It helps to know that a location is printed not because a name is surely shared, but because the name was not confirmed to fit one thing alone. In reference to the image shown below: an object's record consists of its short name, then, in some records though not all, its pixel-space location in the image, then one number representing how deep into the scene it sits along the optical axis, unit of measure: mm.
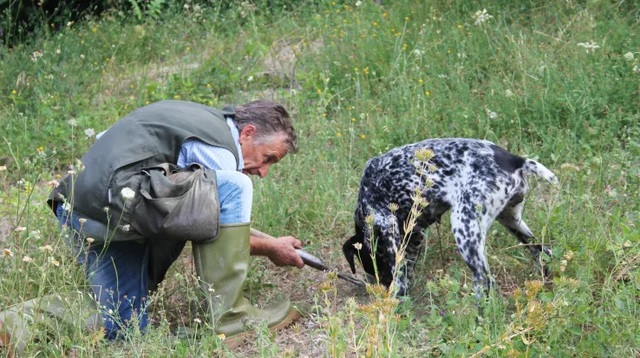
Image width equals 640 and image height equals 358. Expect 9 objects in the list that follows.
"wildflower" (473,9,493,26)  7676
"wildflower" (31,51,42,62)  7777
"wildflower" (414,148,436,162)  3830
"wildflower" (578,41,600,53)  6859
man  4645
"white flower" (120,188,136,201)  4375
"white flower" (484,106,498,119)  6477
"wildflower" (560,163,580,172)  4410
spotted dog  4812
